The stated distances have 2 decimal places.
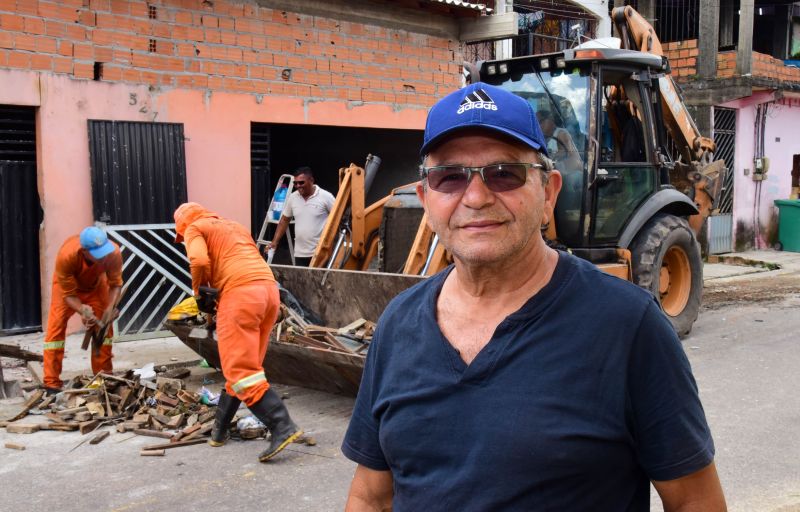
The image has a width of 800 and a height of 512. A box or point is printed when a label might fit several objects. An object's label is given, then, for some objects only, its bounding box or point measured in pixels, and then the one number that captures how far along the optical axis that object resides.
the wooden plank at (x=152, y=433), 5.93
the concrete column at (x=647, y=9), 17.48
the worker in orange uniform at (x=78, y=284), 6.86
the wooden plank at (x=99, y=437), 5.84
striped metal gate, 9.09
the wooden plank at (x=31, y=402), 6.39
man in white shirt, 9.62
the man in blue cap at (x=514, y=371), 1.63
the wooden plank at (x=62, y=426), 6.10
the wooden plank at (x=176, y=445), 5.67
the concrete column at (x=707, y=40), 17.03
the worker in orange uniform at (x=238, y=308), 5.41
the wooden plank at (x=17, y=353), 7.45
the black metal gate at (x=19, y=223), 8.66
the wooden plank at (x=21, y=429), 6.02
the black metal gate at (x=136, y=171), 8.90
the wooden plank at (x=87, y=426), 6.06
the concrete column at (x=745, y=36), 17.30
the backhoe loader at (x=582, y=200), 7.52
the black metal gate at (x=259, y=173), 10.52
